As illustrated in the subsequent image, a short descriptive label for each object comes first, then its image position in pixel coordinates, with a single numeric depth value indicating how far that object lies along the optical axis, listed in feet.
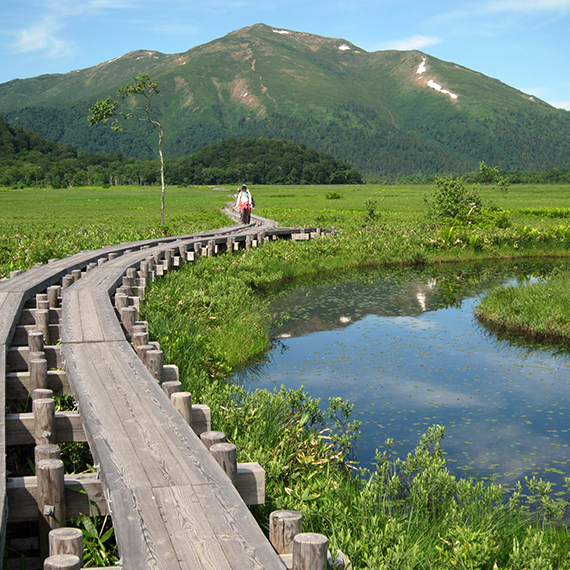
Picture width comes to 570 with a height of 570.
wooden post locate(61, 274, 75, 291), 35.96
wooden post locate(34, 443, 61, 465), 13.37
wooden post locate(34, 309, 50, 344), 27.55
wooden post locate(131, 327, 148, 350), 22.24
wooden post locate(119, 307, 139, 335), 26.32
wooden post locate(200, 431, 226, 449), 13.60
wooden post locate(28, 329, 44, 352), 22.11
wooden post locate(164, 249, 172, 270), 52.93
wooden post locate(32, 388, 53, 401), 16.78
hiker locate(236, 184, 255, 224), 96.94
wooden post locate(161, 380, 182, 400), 16.75
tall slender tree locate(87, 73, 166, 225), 98.84
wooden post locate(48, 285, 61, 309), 31.96
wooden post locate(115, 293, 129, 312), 30.16
